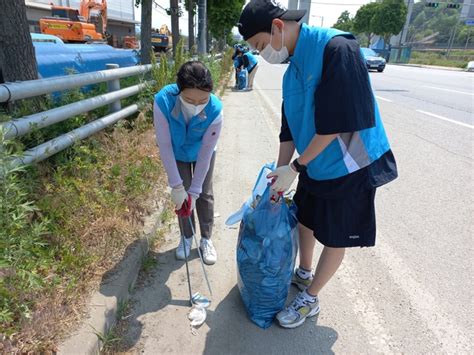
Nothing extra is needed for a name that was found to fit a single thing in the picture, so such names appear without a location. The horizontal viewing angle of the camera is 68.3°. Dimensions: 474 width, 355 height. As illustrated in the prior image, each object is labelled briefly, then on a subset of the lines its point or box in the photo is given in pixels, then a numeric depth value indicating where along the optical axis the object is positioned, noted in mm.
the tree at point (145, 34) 7573
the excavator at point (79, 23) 17958
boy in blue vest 1539
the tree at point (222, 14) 19109
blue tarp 5035
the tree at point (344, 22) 77425
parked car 21325
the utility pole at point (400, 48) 46722
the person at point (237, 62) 12594
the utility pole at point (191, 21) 15017
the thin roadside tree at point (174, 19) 11562
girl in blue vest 2111
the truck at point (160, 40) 30156
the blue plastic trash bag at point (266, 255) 2049
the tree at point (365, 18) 56188
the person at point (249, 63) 12359
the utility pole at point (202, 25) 11242
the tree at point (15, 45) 3168
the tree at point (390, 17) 48438
